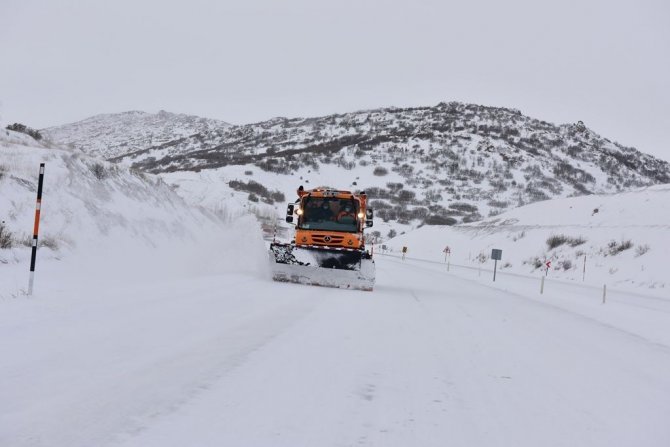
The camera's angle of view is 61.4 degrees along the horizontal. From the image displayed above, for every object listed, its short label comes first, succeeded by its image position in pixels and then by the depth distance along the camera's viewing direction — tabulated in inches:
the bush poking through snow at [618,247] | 1179.2
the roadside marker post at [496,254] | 1101.7
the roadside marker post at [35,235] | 339.6
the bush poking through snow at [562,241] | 1398.9
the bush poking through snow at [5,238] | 432.8
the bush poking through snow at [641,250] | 1105.2
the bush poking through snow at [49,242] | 477.1
